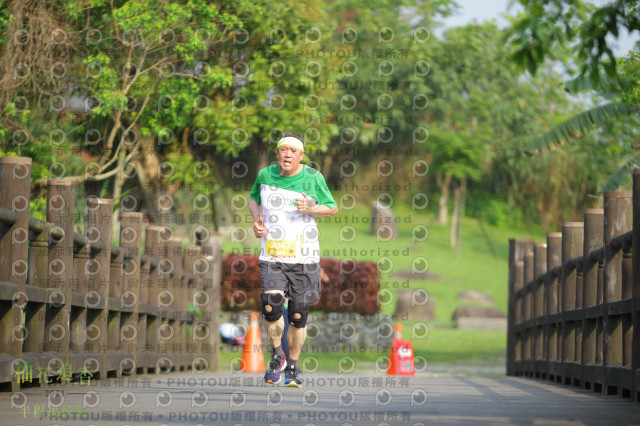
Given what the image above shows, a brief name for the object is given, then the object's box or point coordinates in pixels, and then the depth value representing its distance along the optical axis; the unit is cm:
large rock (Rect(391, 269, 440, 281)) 3906
